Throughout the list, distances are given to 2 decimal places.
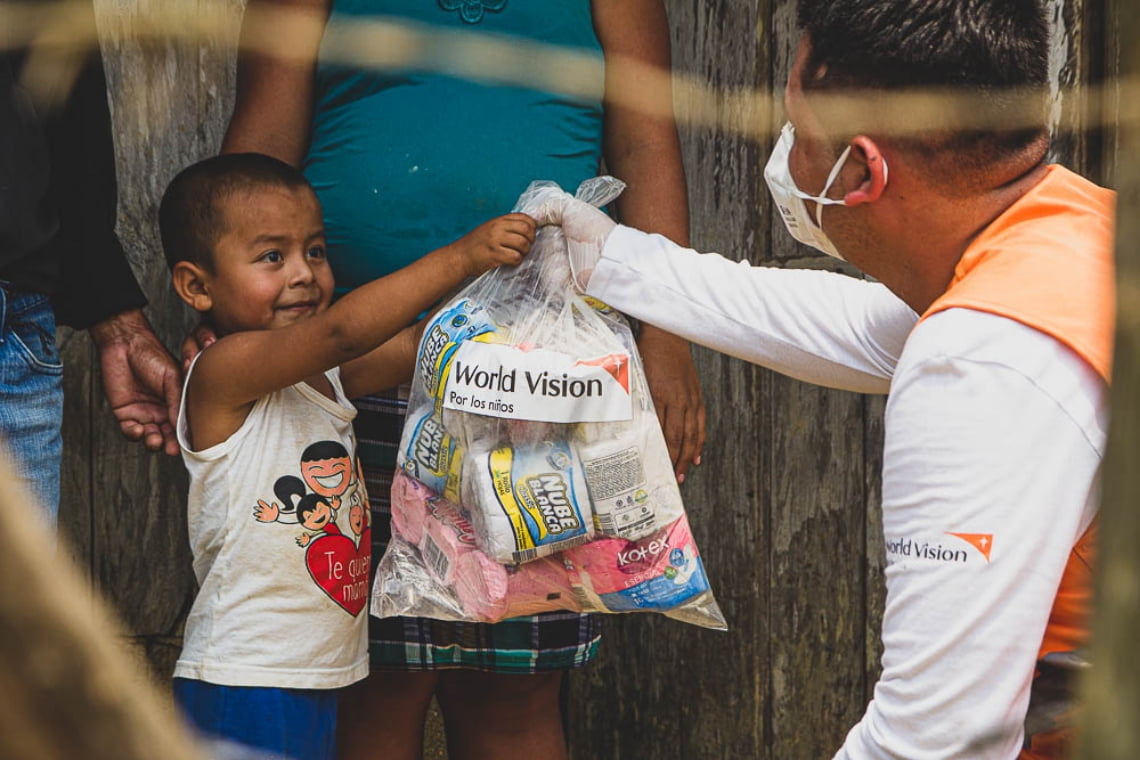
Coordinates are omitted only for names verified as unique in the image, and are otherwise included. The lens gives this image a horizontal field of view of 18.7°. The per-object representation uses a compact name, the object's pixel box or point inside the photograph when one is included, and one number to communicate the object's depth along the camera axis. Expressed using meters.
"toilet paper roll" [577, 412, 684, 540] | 3.17
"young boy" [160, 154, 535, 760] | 3.25
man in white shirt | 2.78
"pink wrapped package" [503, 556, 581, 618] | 3.21
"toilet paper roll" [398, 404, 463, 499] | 3.21
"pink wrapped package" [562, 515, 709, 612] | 3.19
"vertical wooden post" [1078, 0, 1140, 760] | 1.19
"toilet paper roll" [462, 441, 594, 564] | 3.16
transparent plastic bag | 3.17
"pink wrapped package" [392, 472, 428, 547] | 3.26
